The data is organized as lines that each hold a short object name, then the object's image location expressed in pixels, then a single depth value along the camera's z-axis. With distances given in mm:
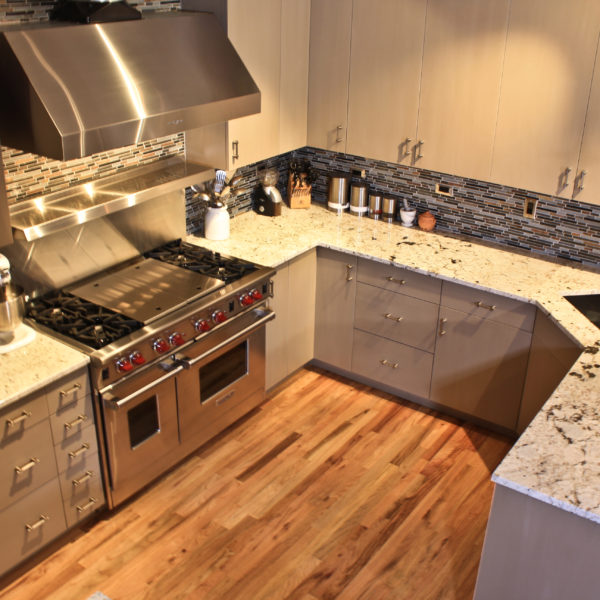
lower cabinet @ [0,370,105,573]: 3066
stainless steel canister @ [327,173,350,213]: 4844
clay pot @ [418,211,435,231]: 4660
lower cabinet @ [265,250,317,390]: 4375
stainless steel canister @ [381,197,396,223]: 4766
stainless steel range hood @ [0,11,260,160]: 2896
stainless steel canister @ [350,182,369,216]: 4812
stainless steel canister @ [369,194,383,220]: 4793
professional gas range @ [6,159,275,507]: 3383
